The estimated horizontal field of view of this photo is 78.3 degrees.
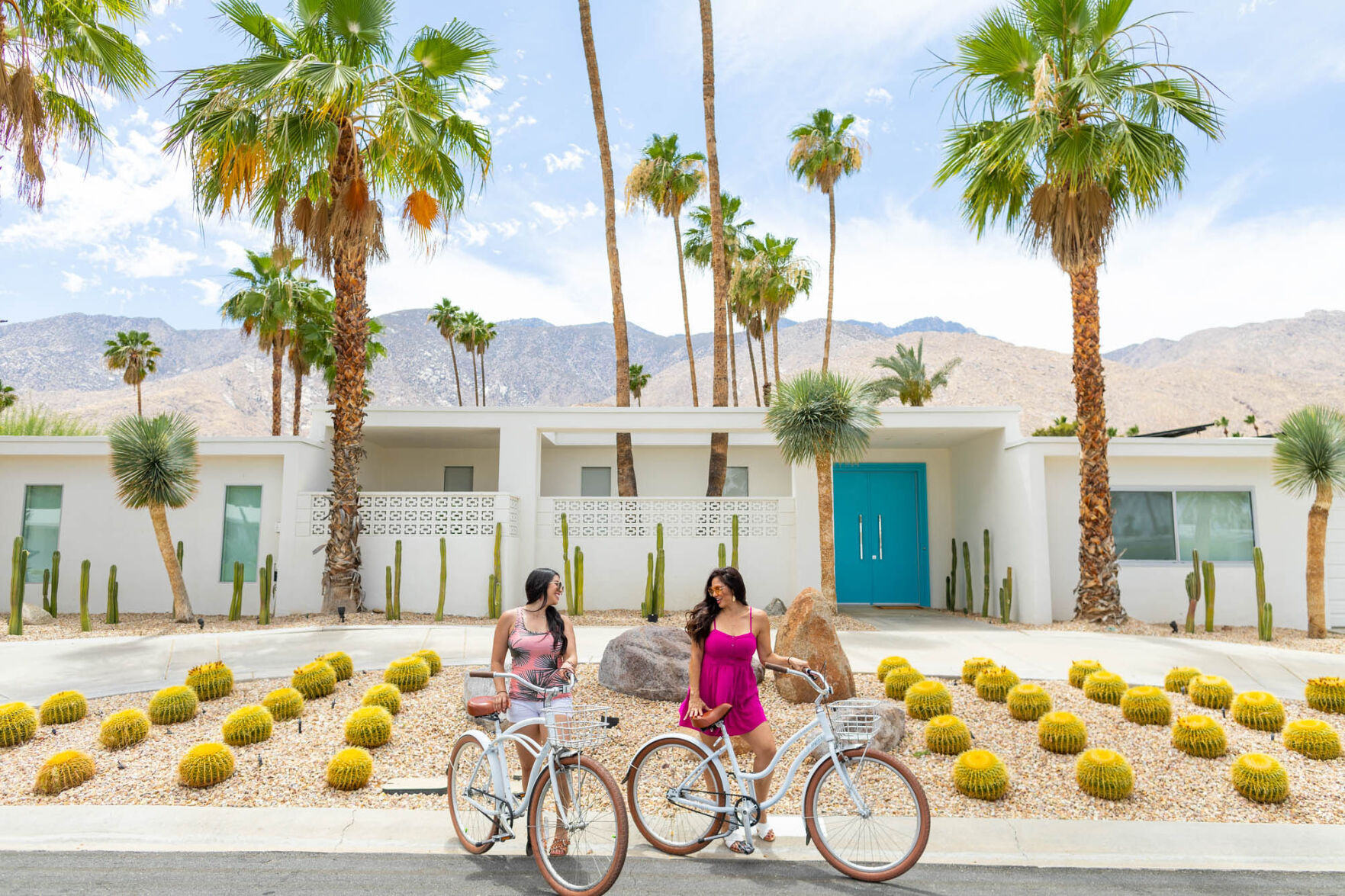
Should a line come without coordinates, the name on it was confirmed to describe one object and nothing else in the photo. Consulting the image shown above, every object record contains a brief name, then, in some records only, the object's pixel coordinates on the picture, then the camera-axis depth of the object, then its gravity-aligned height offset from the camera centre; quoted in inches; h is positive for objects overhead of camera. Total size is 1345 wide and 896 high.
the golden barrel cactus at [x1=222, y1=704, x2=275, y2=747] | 236.1 -58.6
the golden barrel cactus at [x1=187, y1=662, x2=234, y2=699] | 282.8 -54.4
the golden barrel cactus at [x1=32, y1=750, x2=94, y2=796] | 204.4 -62.1
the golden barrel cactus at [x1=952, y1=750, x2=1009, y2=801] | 201.6 -62.8
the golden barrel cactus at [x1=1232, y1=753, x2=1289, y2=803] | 199.8 -63.4
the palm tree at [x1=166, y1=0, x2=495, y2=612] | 415.8 +206.0
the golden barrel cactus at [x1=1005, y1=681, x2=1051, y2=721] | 259.6 -57.4
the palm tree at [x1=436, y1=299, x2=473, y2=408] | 1510.8 +374.9
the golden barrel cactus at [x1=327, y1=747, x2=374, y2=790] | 207.6 -62.3
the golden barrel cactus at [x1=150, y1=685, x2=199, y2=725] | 257.9 -57.4
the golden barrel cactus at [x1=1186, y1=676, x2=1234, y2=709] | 271.4 -57.2
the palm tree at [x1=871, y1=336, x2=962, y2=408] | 1296.8 +231.9
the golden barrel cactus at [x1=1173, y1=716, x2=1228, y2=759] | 227.5 -60.4
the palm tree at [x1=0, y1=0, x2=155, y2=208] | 325.1 +202.7
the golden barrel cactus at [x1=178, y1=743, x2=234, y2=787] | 206.7 -61.2
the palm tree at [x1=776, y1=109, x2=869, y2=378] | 976.3 +436.4
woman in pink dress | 168.1 -28.7
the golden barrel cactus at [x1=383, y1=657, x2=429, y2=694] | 294.0 -54.5
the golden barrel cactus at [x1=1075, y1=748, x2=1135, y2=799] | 201.2 -62.6
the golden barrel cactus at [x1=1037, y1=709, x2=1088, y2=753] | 230.2 -59.8
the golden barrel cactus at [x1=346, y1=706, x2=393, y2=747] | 235.0 -58.8
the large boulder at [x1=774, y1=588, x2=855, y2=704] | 271.9 -42.9
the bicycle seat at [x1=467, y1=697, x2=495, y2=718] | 158.2 -35.5
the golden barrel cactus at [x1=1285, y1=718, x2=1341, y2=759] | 228.2 -61.3
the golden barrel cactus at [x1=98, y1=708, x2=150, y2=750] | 236.4 -59.5
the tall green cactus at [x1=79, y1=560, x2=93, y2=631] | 431.5 -39.7
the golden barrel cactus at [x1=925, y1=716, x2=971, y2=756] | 230.7 -60.6
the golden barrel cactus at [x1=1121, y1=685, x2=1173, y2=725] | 255.0 -58.0
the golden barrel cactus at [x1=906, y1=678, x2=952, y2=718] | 260.8 -57.1
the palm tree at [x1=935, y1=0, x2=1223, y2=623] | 442.6 +205.5
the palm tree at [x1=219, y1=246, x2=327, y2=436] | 967.6 +264.6
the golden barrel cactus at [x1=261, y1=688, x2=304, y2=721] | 259.4 -57.1
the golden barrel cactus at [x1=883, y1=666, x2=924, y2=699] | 289.4 -56.4
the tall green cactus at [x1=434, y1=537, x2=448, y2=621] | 472.2 -30.0
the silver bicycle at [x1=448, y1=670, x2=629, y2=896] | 146.2 -51.8
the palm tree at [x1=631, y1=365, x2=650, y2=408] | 1606.8 +281.5
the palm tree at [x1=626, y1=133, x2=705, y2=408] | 898.7 +378.9
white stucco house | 498.3 +0.7
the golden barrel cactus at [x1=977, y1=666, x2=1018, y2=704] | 282.7 -56.0
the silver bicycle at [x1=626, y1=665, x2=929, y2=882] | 151.4 -53.1
